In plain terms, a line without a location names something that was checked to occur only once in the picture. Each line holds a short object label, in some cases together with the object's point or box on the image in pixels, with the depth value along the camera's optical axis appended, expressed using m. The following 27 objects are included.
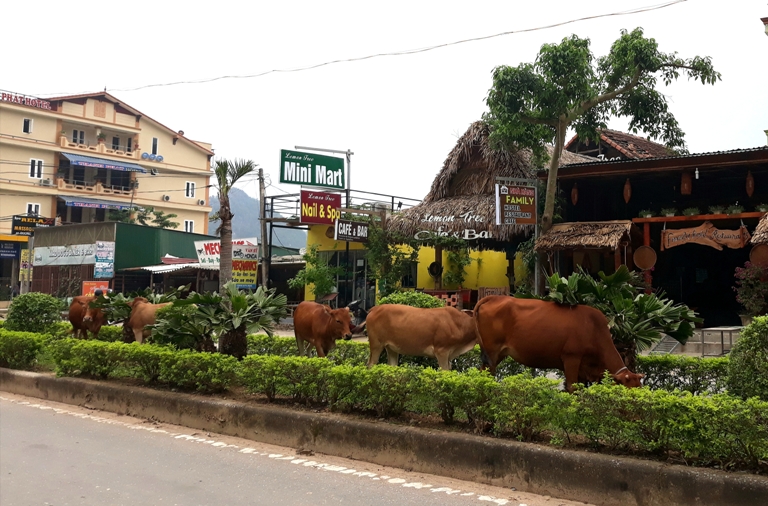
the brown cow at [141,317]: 11.23
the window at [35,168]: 52.06
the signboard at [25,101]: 51.25
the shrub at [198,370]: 8.41
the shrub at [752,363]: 5.52
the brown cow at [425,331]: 7.94
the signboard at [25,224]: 40.22
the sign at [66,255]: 37.19
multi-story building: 50.91
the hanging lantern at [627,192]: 17.98
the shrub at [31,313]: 12.79
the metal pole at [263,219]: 24.72
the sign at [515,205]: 17.44
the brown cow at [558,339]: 6.55
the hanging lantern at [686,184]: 16.94
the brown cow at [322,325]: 9.57
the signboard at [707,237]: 16.19
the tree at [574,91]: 16.39
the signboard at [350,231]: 21.47
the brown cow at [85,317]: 12.52
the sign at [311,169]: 24.19
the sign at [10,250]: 48.12
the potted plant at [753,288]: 15.59
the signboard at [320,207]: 22.92
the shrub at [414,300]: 9.10
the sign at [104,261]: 35.16
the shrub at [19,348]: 11.55
